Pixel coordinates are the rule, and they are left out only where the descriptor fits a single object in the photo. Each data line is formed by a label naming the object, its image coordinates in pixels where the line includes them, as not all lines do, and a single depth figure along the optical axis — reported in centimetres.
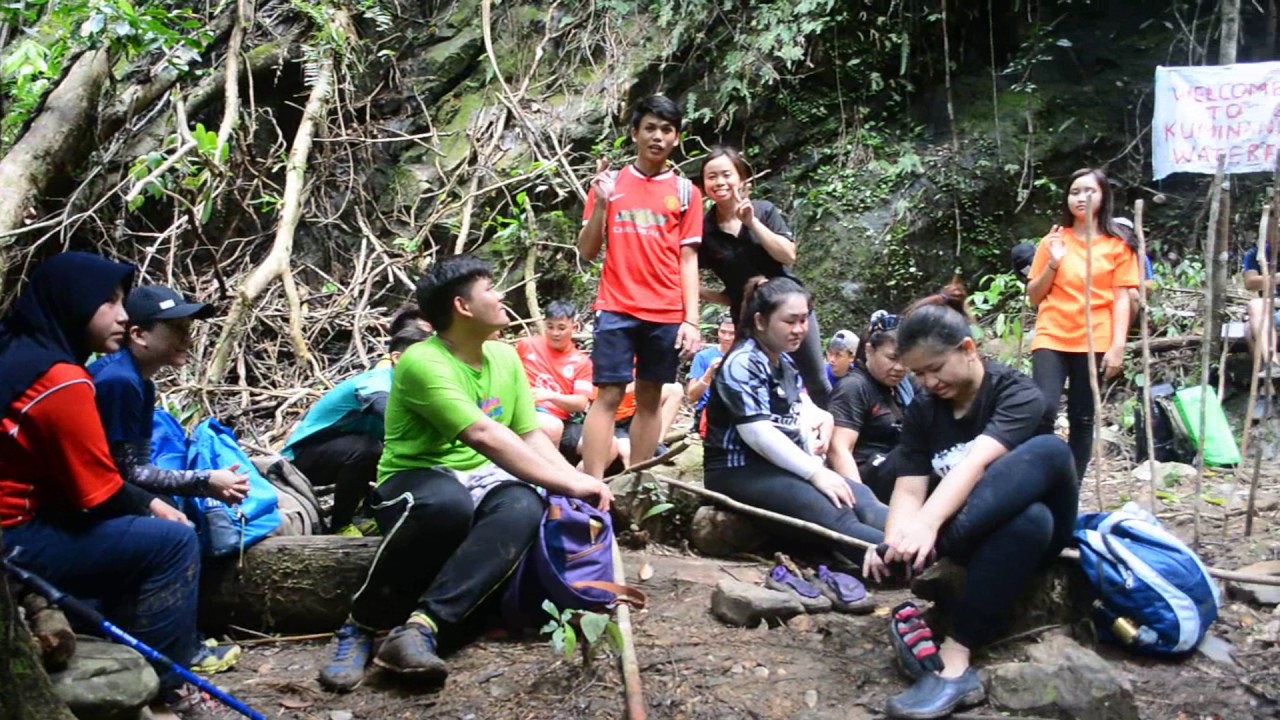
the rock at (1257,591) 368
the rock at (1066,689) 275
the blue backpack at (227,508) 372
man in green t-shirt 331
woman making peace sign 457
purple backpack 350
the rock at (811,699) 306
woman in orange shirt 484
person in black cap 328
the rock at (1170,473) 551
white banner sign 483
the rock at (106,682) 266
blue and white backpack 317
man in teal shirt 461
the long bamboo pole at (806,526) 344
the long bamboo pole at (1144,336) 418
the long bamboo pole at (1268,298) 389
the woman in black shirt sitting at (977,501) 300
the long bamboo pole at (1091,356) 420
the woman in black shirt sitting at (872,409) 481
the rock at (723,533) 446
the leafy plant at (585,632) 294
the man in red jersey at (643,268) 449
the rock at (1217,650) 328
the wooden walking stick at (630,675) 271
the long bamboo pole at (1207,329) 403
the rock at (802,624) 359
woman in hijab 286
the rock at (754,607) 361
